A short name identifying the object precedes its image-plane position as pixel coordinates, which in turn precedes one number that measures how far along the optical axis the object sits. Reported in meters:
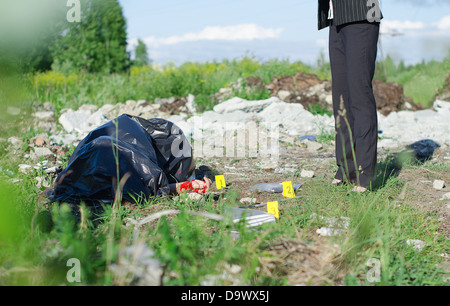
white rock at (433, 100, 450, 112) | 7.65
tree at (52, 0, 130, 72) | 13.77
